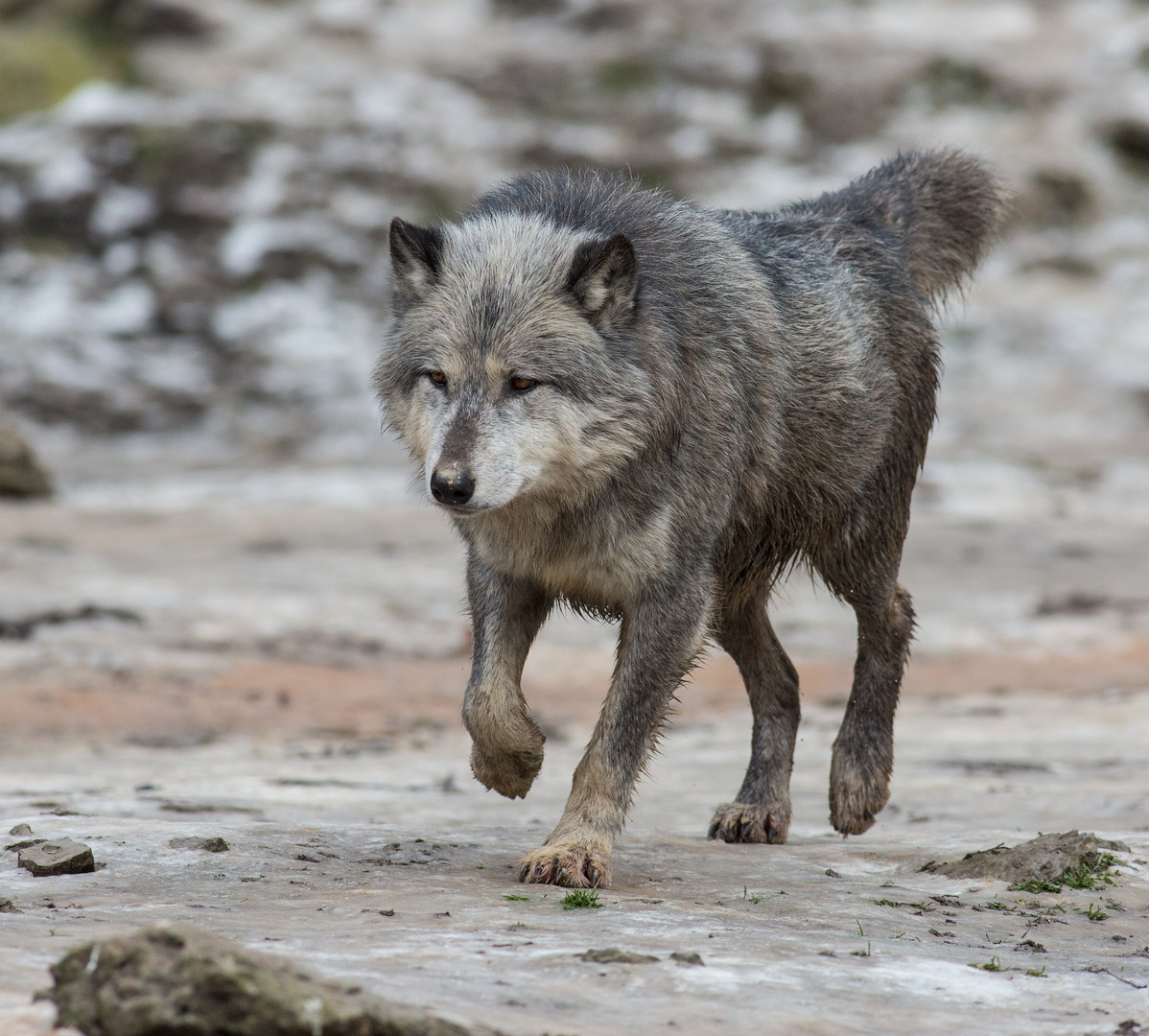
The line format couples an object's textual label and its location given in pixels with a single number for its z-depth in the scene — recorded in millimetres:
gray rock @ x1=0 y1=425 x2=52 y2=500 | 29062
